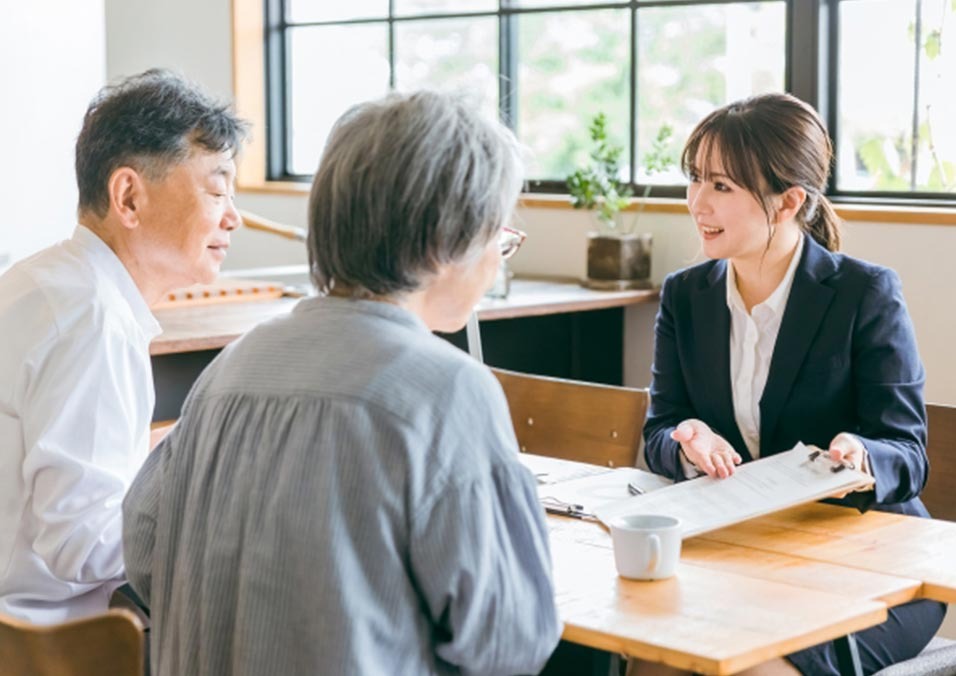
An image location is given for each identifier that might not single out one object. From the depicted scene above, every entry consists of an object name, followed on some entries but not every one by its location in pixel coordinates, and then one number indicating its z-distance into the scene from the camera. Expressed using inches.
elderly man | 71.6
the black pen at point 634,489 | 87.9
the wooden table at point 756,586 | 61.4
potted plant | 162.2
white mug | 69.2
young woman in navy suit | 90.1
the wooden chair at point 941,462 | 97.9
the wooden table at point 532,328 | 130.3
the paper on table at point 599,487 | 86.2
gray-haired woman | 52.6
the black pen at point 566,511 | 83.4
